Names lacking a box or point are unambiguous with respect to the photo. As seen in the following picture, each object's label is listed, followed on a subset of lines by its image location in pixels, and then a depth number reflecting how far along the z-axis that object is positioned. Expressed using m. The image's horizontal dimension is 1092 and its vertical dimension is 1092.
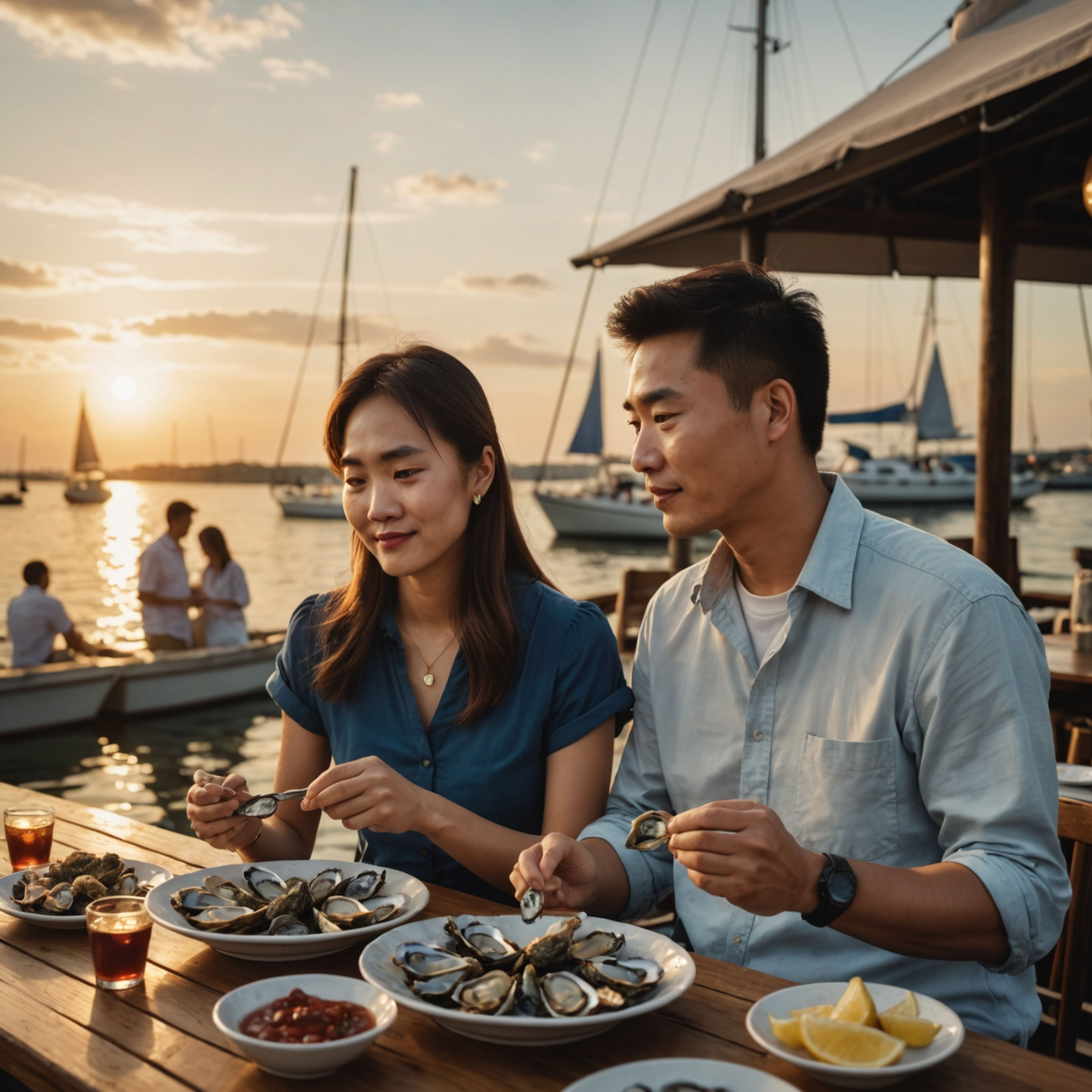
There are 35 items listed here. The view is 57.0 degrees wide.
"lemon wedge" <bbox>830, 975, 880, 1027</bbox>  1.24
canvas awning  3.34
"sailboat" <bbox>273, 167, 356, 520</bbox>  53.66
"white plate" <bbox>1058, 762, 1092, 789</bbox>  2.66
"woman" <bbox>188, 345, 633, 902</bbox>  2.26
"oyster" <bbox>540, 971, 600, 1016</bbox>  1.27
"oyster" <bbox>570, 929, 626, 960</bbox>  1.45
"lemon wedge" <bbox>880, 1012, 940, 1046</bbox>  1.21
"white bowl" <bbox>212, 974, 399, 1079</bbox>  1.17
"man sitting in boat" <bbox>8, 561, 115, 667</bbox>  8.75
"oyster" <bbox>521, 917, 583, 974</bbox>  1.37
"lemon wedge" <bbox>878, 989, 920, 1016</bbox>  1.26
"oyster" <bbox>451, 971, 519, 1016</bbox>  1.27
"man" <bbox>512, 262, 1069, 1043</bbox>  1.52
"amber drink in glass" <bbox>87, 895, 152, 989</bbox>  1.46
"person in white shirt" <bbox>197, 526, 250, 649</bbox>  9.44
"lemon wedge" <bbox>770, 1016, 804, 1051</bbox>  1.22
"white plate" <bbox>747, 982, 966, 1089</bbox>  1.15
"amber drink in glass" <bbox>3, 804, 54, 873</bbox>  2.04
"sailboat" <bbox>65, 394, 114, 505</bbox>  49.59
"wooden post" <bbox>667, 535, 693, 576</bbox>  7.78
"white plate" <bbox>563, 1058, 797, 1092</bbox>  1.11
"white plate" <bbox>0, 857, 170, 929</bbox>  1.67
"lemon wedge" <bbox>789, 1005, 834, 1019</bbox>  1.27
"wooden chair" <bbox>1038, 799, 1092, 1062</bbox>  1.89
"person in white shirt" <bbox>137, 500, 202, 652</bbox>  9.05
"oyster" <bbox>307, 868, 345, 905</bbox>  1.72
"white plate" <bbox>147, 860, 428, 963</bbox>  1.51
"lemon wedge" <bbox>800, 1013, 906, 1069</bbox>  1.16
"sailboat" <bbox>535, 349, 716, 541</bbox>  41.44
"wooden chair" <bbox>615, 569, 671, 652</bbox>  6.11
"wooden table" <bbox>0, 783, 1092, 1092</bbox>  1.21
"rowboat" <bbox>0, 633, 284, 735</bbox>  9.18
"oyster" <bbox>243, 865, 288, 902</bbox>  1.79
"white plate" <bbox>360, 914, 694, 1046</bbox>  1.24
